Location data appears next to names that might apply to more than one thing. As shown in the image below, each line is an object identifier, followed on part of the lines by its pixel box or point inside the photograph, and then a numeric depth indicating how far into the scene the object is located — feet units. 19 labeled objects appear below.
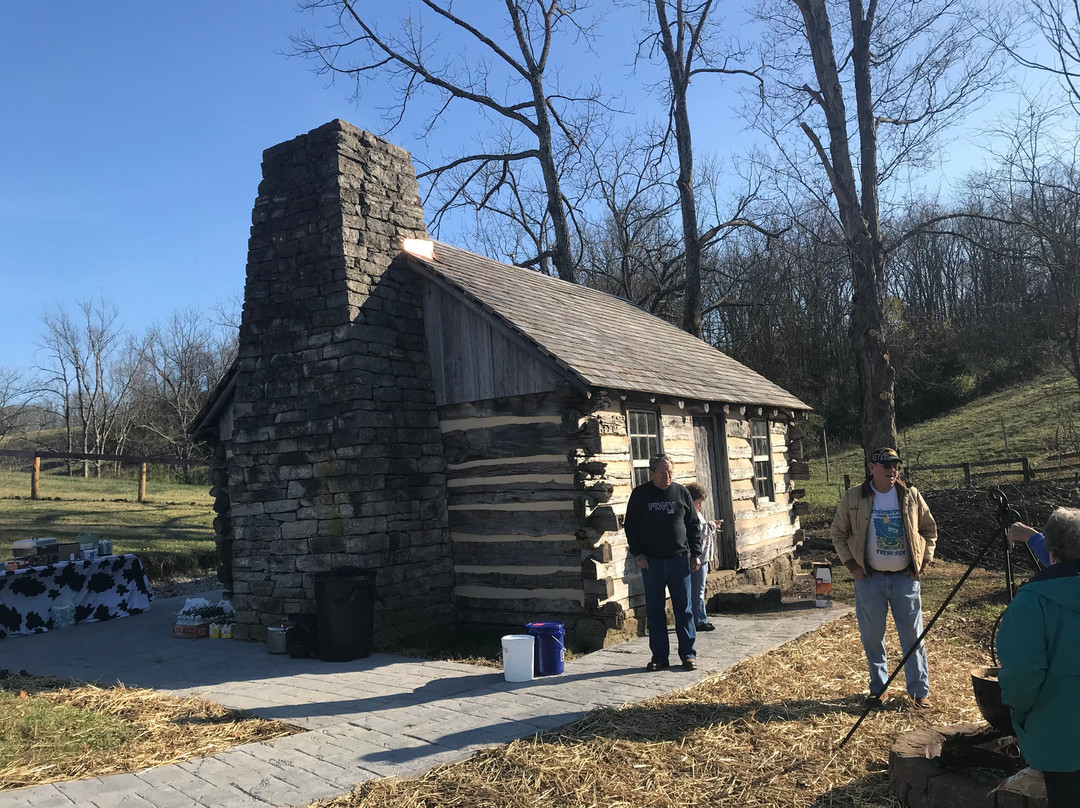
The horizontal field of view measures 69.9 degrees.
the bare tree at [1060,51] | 43.21
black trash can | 26.61
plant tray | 32.01
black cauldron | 12.55
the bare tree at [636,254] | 74.23
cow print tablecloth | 33.88
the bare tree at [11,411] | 145.18
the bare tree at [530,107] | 67.67
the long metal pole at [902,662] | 15.99
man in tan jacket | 18.26
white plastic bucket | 21.89
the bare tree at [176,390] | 122.42
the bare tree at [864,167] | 41.16
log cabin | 28.73
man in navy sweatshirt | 22.88
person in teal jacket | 9.37
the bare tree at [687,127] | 66.08
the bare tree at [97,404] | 129.90
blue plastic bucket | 22.82
